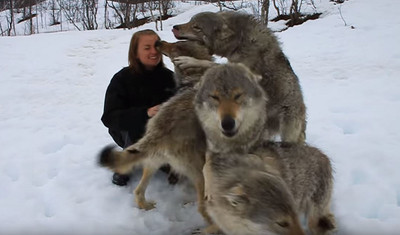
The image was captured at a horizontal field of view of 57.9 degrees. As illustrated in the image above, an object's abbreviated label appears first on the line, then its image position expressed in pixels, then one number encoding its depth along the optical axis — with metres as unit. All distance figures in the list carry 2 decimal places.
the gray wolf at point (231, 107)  2.52
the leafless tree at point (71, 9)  25.89
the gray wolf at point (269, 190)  2.23
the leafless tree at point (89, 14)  23.58
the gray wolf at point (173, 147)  2.80
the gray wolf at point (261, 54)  3.49
